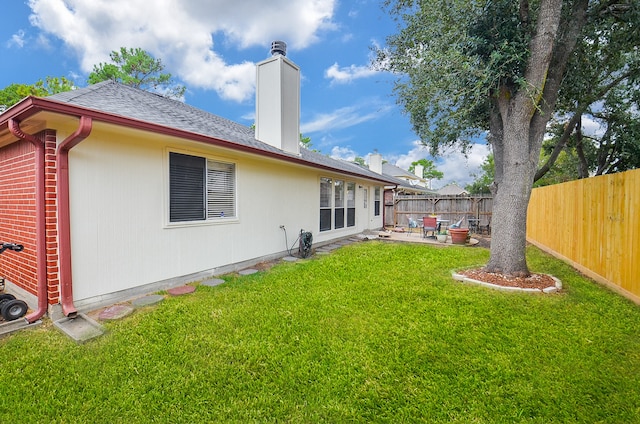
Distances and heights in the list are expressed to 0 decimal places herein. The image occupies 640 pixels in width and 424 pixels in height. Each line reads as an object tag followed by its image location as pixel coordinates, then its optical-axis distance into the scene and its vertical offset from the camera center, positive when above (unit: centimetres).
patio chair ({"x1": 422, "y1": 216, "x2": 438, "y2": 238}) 1134 -72
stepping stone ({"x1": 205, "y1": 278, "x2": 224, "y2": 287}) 524 -145
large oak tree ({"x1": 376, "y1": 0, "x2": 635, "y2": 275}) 512 +260
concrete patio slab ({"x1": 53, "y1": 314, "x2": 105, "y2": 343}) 320 -148
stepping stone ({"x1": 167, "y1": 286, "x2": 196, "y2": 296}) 471 -146
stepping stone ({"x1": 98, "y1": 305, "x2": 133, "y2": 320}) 374 -147
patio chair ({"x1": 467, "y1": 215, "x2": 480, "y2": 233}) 1397 -90
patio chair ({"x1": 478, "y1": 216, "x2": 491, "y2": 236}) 1362 -107
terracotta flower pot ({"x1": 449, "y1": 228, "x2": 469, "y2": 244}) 1003 -104
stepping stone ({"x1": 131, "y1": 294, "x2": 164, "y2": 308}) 421 -146
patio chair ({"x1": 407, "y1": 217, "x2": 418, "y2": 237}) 1339 -85
